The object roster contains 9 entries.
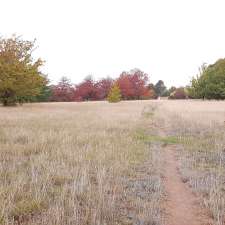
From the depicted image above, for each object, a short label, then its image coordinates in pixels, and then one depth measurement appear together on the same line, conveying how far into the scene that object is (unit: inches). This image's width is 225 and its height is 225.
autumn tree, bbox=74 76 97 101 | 2740.9
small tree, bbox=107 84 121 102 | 1916.8
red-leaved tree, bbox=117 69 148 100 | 2560.2
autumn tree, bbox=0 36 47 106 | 1119.8
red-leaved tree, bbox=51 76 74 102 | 2847.3
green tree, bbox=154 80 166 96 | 3750.7
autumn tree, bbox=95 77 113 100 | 2771.5
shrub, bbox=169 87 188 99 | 3082.8
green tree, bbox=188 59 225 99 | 2041.2
